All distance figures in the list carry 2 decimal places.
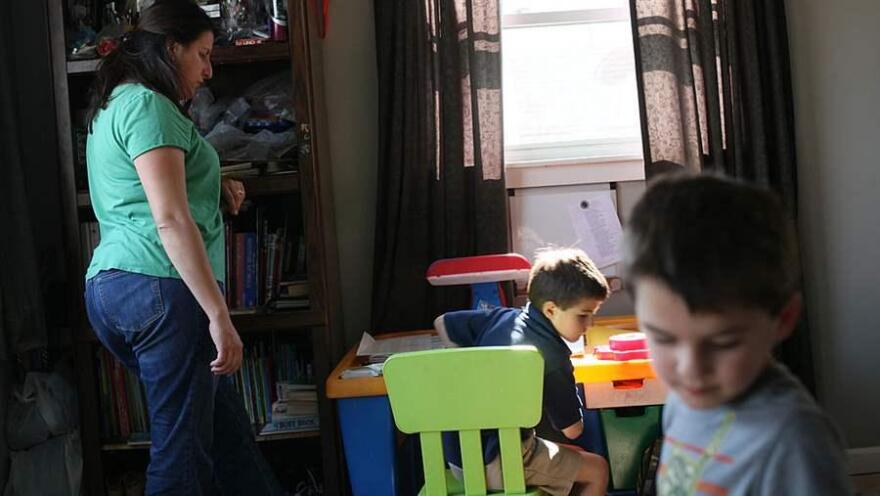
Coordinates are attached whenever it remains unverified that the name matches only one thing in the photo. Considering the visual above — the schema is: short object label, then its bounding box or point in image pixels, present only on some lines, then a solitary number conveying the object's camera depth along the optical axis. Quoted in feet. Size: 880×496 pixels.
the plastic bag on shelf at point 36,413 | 8.34
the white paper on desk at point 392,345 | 8.24
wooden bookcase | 8.15
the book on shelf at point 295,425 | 8.53
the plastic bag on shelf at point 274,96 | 8.64
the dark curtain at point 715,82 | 9.23
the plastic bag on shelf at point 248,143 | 8.41
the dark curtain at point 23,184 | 8.17
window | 9.68
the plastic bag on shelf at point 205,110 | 8.75
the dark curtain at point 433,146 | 9.25
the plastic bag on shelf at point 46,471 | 8.37
